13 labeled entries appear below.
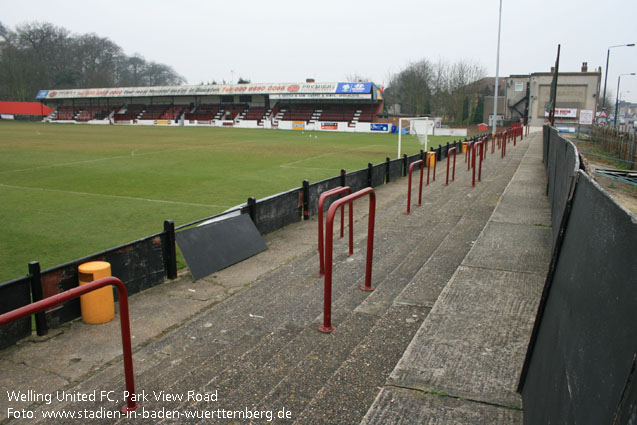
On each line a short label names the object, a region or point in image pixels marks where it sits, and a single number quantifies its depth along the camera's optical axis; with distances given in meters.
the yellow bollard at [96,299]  5.67
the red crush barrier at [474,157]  14.99
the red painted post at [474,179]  14.94
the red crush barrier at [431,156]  17.98
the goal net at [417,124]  24.22
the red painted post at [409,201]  11.25
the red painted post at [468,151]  18.70
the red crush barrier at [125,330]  3.57
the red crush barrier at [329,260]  5.05
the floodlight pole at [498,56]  40.33
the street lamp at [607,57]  42.61
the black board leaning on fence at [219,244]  7.24
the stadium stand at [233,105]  61.19
